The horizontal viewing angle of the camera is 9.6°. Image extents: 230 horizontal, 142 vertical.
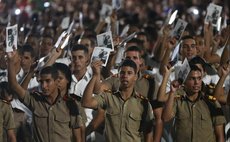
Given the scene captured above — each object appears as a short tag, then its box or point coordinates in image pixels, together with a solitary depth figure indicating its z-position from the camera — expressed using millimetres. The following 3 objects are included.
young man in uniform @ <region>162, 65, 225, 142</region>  14306
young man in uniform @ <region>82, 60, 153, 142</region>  14031
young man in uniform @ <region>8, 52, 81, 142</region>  13939
